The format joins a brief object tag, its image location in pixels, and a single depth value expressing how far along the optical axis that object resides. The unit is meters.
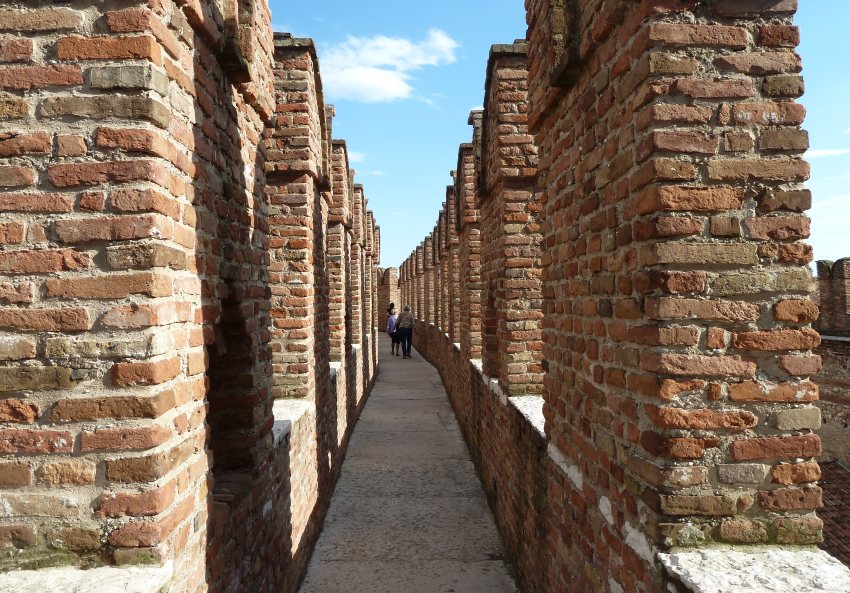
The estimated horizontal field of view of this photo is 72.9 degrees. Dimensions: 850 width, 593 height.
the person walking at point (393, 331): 20.53
